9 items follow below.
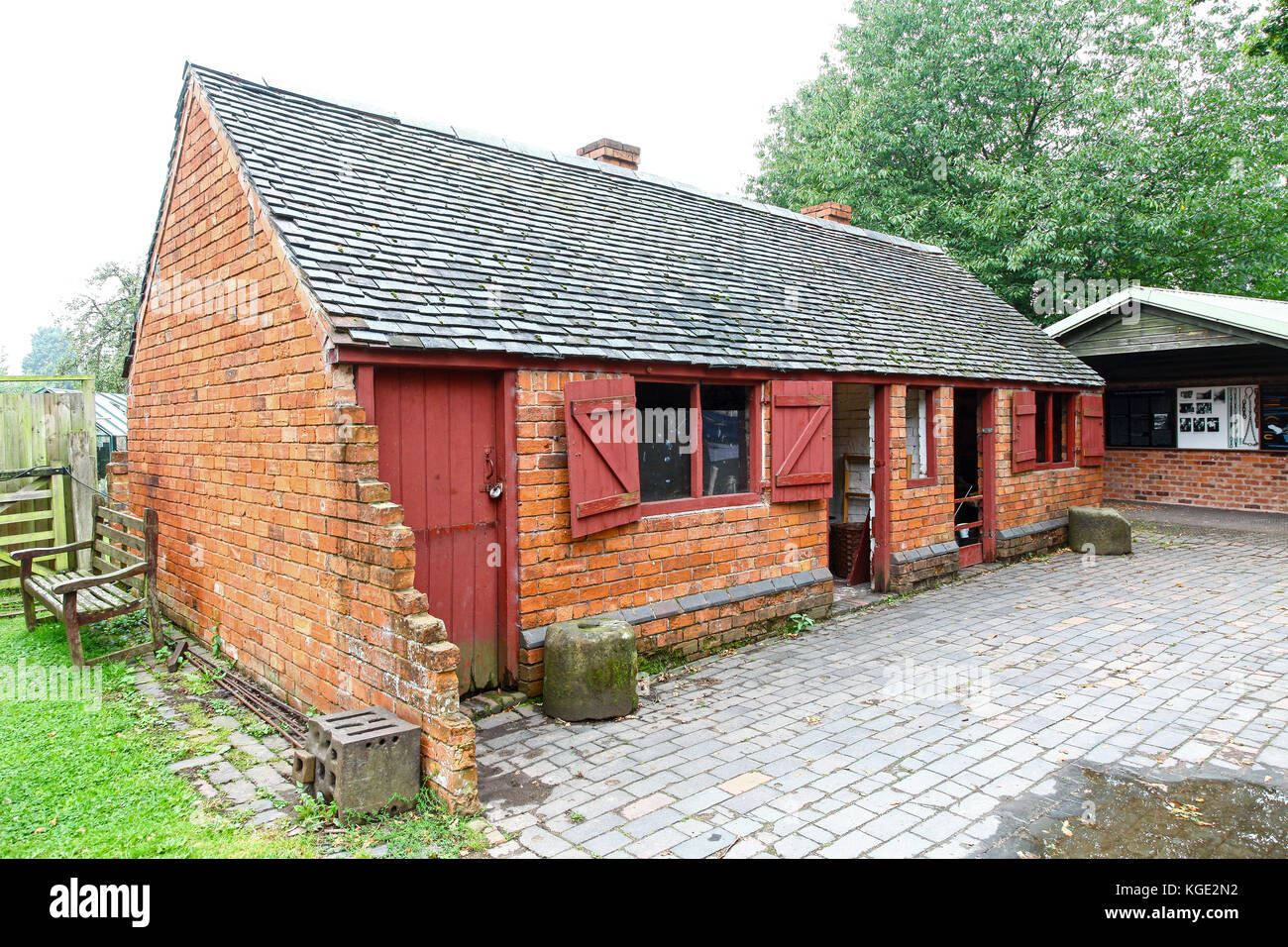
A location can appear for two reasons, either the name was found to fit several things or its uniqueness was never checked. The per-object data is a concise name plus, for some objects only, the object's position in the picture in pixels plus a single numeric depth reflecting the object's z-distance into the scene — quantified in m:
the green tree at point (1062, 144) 18.02
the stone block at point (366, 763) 4.04
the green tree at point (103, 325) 22.36
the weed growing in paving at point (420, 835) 3.78
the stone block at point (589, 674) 5.52
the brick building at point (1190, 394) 13.09
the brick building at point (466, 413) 5.16
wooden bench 6.36
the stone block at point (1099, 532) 11.77
